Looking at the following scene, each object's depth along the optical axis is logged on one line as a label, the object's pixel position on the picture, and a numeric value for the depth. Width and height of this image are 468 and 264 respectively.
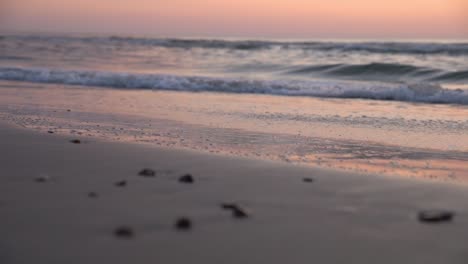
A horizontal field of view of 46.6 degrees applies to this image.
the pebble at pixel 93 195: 3.27
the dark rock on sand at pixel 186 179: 3.71
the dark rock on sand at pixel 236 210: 3.00
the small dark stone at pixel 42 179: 3.63
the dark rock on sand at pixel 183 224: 2.77
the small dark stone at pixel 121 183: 3.55
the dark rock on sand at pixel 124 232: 2.60
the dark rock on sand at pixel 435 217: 3.00
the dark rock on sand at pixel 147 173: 3.87
